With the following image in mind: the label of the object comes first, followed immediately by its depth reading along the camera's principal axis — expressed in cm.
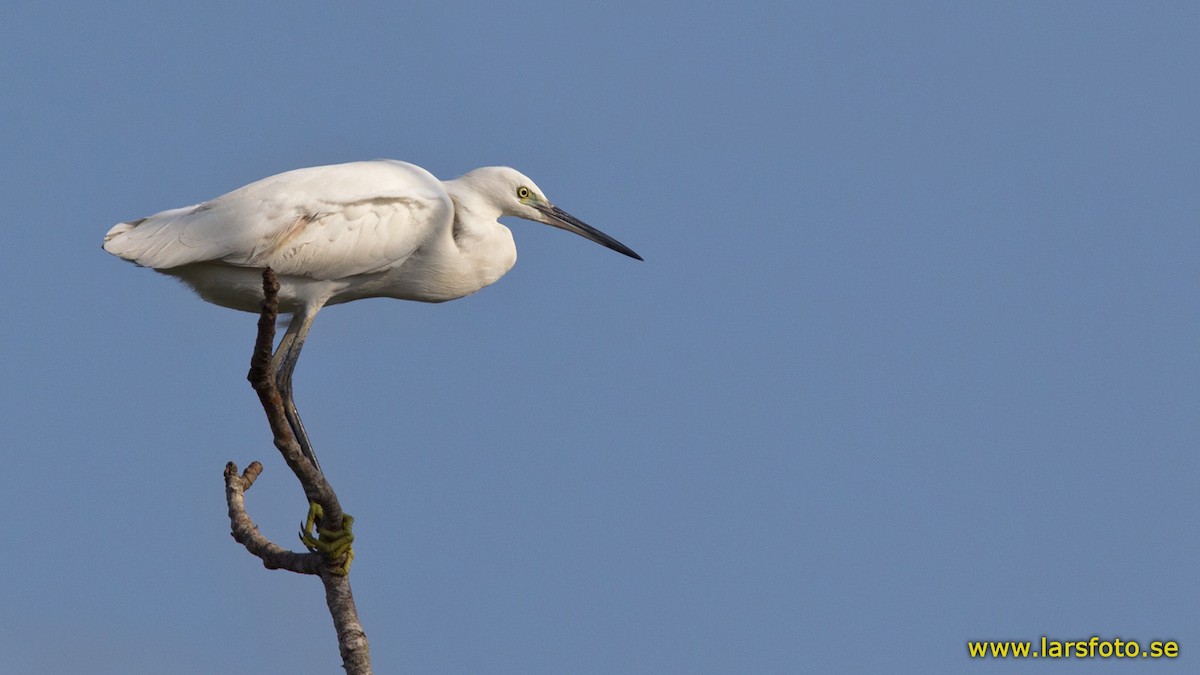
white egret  1919
